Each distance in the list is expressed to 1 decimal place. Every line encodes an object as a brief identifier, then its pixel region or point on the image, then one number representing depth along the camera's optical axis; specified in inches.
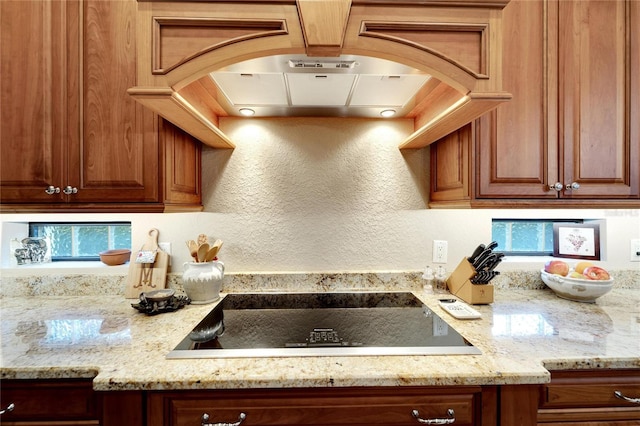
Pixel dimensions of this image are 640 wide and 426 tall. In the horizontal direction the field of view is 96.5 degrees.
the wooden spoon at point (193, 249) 54.2
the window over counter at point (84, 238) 63.0
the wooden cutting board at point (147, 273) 56.9
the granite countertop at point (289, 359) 32.0
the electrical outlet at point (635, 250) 62.1
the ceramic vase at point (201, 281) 52.4
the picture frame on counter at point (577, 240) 62.8
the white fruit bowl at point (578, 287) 51.9
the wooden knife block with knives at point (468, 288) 53.2
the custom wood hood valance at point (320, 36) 34.4
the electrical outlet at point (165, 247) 60.6
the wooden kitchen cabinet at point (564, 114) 48.1
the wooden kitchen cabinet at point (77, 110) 46.1
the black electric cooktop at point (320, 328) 36.7
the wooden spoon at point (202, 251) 52.9
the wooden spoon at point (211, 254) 53.7
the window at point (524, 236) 67.0
